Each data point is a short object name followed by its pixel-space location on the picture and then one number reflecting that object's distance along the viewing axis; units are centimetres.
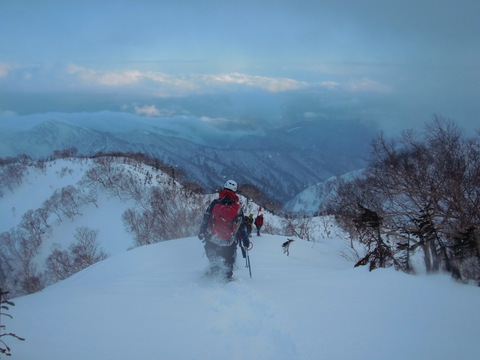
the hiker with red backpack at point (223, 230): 646
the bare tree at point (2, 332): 359
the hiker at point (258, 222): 1383
